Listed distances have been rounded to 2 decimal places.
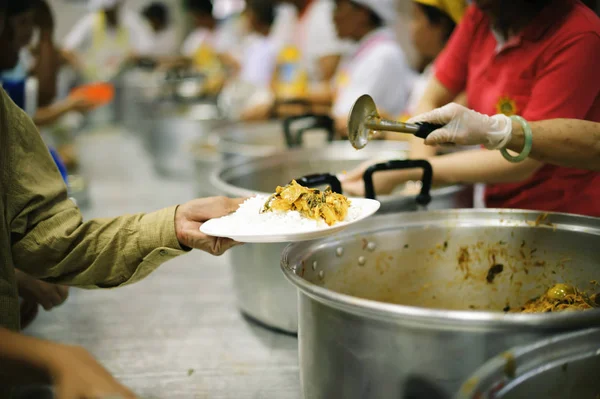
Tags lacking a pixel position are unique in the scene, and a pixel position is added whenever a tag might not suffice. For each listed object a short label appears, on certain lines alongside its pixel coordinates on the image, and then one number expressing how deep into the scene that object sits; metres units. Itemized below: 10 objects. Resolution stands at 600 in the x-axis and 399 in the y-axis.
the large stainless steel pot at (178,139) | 3.59
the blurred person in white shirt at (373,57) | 2.80
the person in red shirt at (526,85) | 1.20
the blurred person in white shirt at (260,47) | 4.70
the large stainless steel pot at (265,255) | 1.40
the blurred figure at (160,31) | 7.73
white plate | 0.90
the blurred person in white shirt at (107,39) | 6.92
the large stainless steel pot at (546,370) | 0.63
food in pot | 1.01
